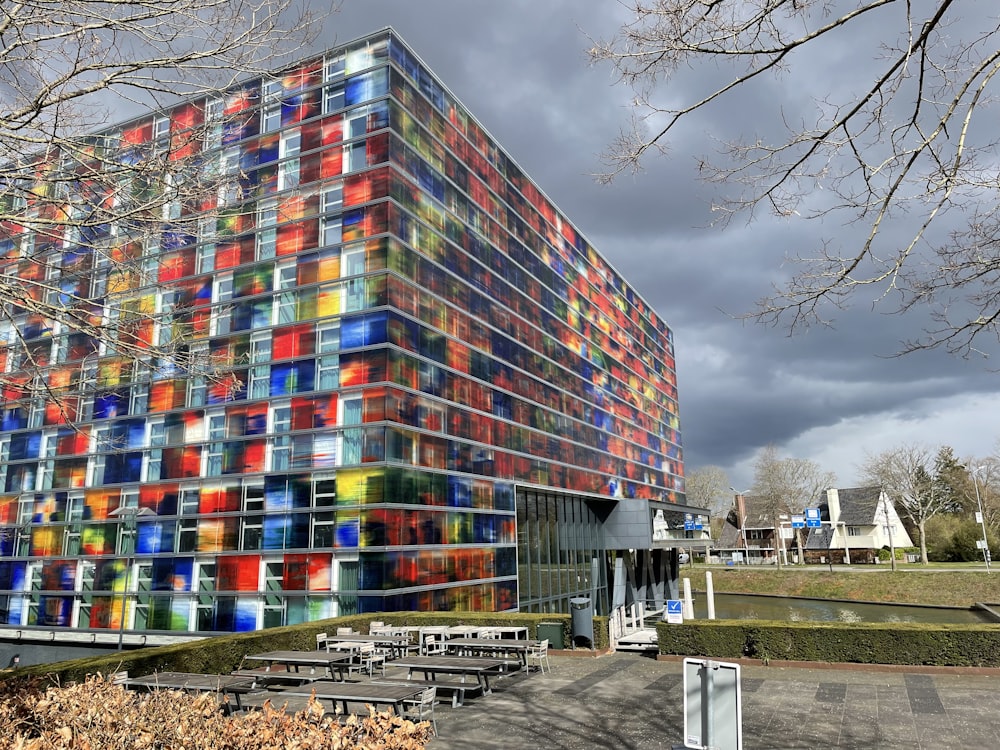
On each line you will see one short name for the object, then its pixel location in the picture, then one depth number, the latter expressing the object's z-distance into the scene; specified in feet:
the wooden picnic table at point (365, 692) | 35.70
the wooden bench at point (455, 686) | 42.55
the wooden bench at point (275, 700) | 40.00
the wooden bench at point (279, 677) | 43.14
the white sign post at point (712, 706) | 17.63
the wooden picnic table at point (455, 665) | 44.37
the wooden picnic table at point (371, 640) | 56.95
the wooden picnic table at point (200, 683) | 39.09
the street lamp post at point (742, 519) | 329.07
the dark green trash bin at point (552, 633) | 62.85
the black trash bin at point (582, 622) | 62.44
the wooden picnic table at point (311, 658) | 47.57
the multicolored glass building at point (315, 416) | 91.86
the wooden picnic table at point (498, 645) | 52.80
